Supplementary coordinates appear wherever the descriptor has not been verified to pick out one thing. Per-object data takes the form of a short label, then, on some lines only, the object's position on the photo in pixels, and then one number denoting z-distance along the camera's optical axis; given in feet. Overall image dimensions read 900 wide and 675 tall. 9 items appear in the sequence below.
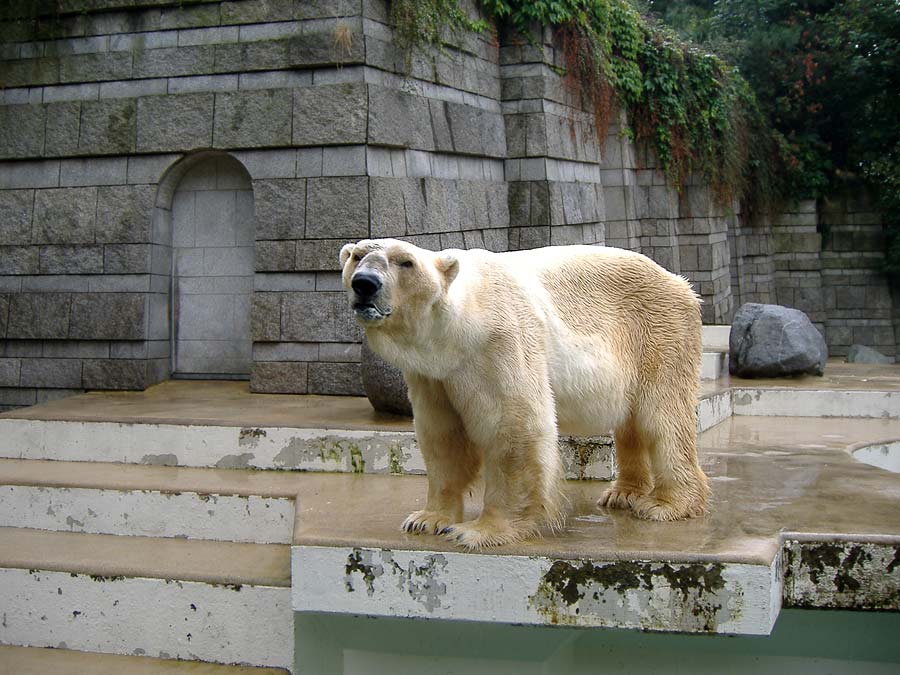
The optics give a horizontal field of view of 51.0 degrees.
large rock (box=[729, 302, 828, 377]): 30.66
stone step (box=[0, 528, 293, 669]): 13.71
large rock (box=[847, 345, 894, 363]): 48.60
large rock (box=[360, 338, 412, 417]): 20.31
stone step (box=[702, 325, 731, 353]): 39.68
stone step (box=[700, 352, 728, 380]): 30.89
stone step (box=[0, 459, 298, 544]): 16.14
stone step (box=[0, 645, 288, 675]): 13.56
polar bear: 10.91
